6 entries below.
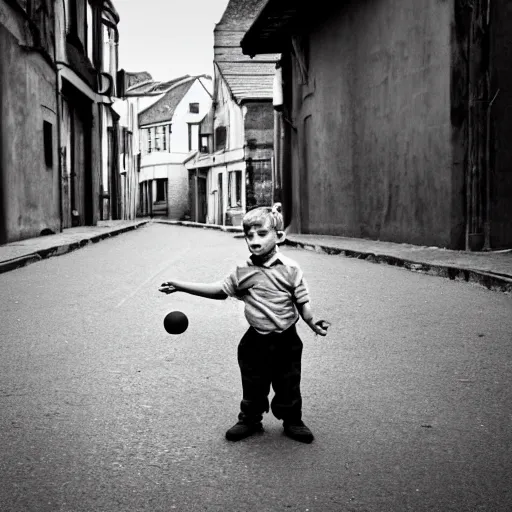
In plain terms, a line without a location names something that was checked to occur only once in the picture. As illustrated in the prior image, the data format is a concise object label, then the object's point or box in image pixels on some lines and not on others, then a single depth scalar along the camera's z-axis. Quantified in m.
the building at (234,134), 35.84
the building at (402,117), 12.05
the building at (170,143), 53.41
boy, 3.41
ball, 3.44
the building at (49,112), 14.78
